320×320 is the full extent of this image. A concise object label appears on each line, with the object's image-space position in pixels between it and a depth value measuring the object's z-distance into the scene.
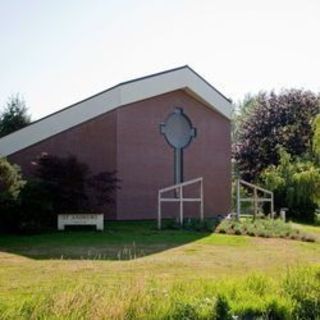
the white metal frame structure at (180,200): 21.97
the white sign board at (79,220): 20.56
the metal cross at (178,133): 27.27
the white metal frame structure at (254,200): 25.20
